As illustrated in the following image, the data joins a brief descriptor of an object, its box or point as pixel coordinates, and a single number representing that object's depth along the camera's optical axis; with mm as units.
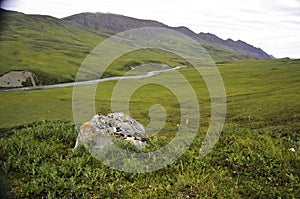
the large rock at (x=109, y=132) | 12496
